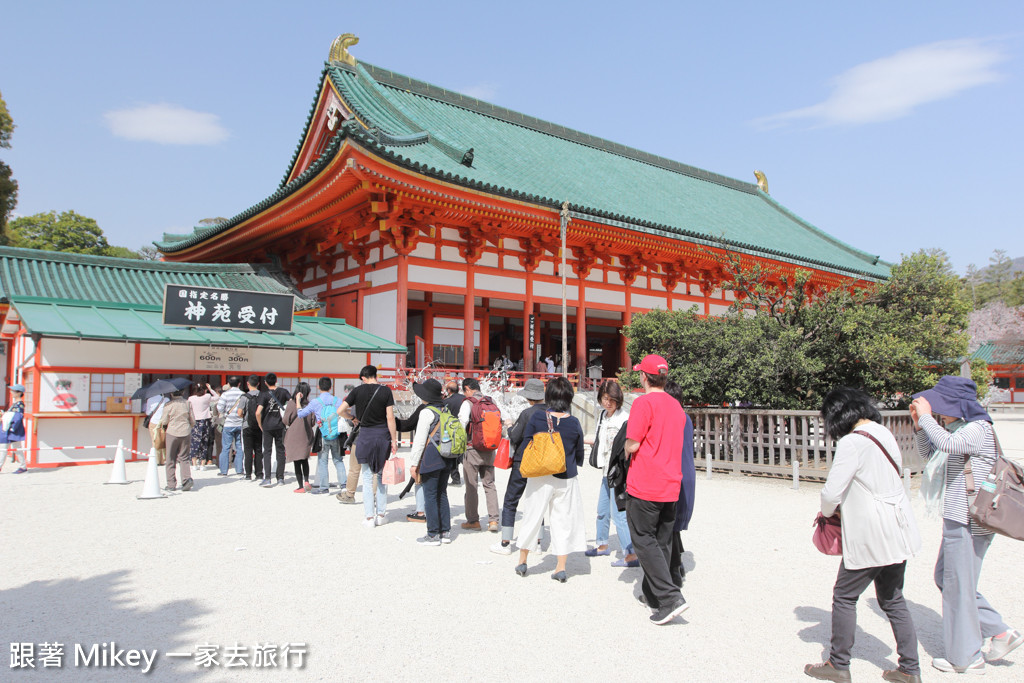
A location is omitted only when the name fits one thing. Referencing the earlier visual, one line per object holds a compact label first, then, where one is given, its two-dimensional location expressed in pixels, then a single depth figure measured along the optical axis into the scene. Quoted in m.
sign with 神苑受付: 11.69
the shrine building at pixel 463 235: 13.99
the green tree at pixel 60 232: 37.25
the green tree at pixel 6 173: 24.94
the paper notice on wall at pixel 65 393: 10.59
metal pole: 14.54
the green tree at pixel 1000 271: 70.81
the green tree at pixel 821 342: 10.40
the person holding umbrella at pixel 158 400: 9.22
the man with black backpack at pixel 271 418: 8.73
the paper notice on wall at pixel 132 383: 11.44
